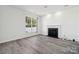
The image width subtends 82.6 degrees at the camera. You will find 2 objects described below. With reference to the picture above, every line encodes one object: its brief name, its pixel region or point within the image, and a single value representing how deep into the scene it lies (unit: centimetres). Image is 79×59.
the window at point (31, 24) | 477
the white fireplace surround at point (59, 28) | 433
